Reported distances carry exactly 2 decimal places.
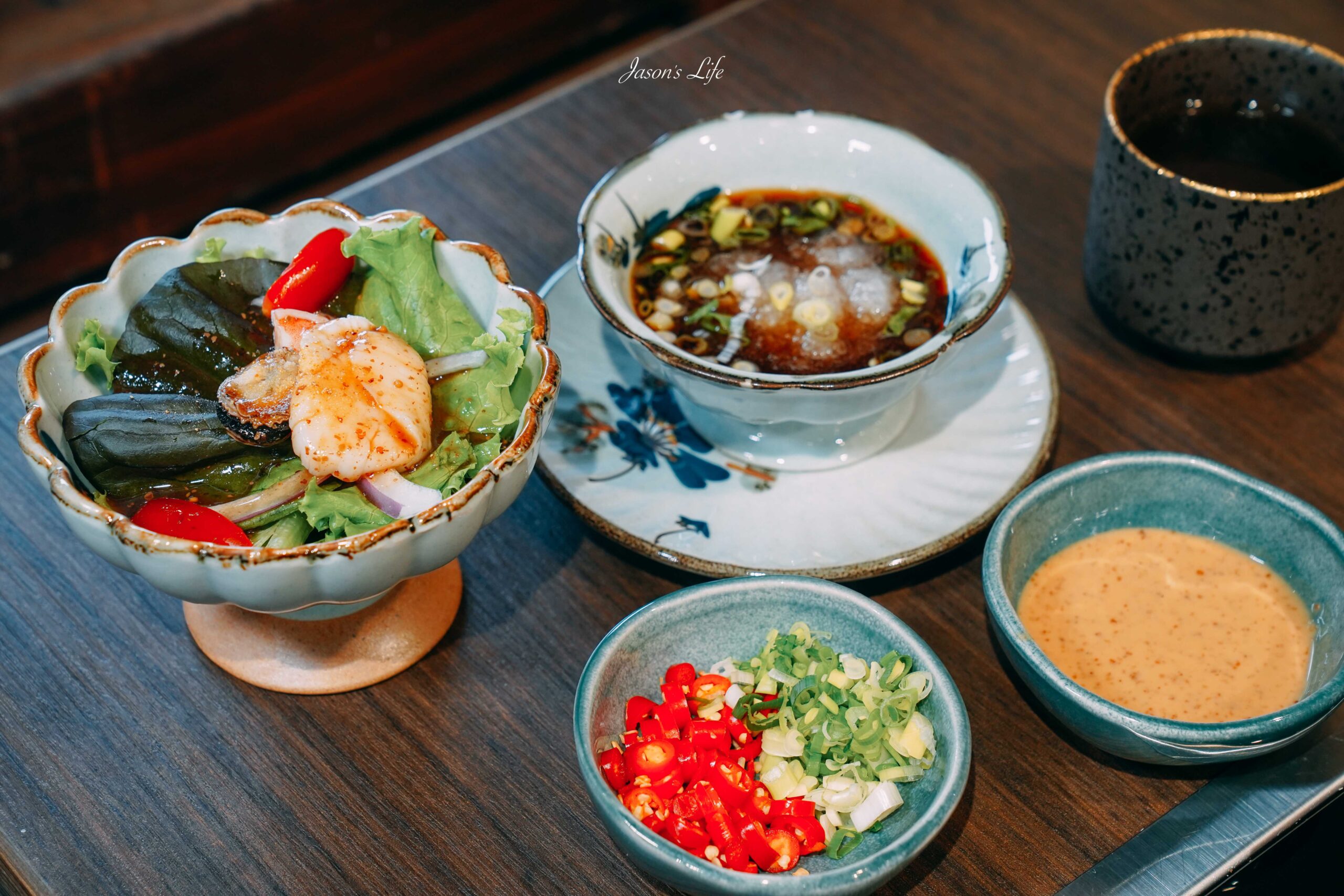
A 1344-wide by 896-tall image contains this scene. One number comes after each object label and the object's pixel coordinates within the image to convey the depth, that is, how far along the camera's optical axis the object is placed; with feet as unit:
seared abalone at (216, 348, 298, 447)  1.70
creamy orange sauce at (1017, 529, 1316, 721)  1.73
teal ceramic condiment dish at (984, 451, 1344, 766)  1.62
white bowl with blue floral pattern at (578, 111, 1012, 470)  1.79
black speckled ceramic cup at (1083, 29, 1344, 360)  1.89
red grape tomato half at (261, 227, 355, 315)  1.81
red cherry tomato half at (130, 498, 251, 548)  1.64
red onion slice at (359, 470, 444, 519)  1.67
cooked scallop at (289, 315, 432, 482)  1.67
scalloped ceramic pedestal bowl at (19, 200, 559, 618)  1.57
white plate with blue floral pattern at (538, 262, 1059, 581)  1.85
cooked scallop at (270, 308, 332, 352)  1.75
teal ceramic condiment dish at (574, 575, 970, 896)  1.54
